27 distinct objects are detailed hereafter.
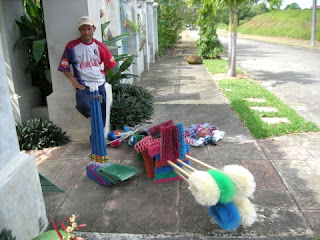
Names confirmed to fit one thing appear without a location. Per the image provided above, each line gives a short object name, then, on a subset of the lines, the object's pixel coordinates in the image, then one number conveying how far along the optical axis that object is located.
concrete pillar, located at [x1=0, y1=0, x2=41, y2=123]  5.21
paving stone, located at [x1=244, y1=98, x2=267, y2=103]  7.61
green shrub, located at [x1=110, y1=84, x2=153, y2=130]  5.76
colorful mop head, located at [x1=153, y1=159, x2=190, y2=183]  3.81
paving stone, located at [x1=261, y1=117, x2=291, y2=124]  6.02
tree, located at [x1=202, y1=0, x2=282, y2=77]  9.92
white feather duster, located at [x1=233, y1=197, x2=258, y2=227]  2.80
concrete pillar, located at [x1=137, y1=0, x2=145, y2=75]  11.46
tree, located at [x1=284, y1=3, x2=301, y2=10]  57.70
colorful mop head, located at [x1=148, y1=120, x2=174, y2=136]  4.33
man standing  4.39
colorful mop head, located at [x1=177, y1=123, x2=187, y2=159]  3.71
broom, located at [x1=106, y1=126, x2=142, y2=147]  4.95
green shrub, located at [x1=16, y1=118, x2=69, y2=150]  4.95
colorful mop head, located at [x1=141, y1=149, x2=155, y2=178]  3.94
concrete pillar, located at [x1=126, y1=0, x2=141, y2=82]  10.20
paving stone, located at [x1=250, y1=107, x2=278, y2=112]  6.76
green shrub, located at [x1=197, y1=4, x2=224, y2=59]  15.94
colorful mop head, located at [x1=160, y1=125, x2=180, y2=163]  3.63
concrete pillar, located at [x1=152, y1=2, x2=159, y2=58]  17.21
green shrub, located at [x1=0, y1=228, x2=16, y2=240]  2.17
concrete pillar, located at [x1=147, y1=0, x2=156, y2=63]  14.68
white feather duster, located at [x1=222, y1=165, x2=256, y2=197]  2.77
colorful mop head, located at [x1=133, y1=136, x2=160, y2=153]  3.88
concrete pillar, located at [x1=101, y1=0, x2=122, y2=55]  8.08
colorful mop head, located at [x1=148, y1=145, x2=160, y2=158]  3.71
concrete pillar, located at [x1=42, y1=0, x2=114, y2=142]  4.77
